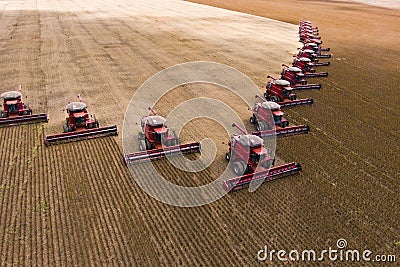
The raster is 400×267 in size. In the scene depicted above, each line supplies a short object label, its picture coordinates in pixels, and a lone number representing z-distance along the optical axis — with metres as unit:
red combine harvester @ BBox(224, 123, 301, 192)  15.09
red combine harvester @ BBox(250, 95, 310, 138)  19.50
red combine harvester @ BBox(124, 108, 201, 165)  17.13
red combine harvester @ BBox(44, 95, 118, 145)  18.72
